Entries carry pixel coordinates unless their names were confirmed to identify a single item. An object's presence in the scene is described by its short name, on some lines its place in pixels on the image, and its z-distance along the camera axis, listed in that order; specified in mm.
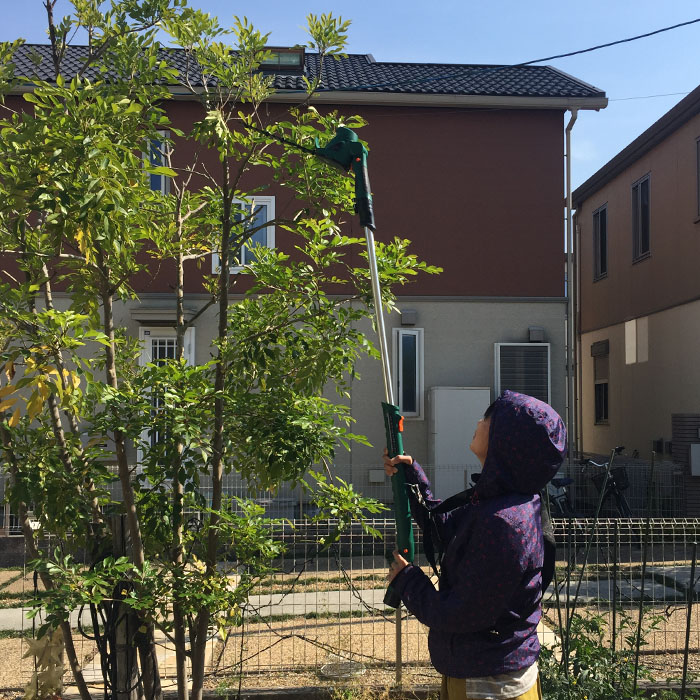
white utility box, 12266
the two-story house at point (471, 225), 12820
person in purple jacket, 2371
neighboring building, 13883
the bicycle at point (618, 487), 11297
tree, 2816
